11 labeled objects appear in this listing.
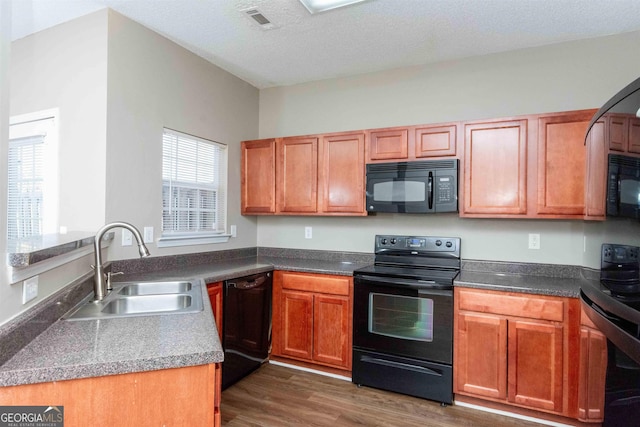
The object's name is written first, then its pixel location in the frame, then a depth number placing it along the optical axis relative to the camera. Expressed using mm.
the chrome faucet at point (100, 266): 1767
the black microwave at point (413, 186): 2760
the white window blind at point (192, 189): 2881
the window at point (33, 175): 2613
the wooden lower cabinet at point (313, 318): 2865
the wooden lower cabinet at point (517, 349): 2223
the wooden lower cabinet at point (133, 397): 1070
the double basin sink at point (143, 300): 1630
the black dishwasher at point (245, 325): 2584
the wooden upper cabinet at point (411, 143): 2799
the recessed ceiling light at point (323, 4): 2209
